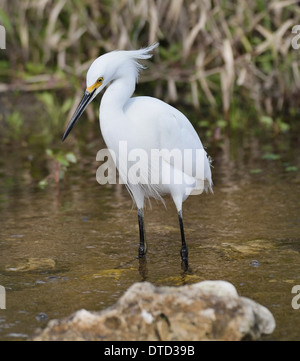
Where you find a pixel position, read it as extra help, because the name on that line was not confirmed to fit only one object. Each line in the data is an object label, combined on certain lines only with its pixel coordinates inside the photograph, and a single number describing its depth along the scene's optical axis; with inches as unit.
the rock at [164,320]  214.5
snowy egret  302.7
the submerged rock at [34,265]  312.5
